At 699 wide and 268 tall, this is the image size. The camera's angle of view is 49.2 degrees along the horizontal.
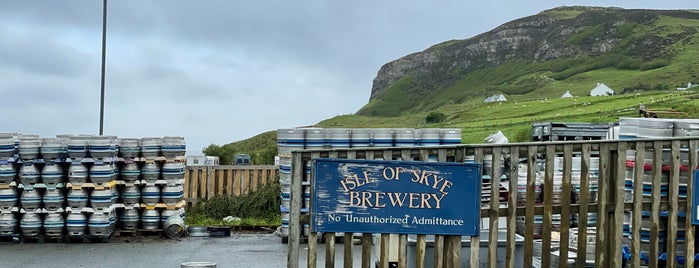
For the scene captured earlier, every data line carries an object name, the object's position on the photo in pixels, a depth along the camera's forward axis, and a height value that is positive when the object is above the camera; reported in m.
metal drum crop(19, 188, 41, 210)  15.88 -1.12
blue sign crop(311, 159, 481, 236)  7.51 -0.45
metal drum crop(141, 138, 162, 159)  16.62 +0.01
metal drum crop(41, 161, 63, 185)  15.87 -0.57
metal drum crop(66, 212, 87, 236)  15.91 -1.61
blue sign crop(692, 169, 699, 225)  8.43 -0.45
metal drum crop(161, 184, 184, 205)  16.75 -1.02
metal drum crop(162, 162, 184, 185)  16.69 -0.53
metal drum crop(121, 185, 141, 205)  16.69 -1.03
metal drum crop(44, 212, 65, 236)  15.95 -1.64
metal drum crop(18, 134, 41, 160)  15.93 -0.06
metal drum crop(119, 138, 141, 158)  16.66 +0.00
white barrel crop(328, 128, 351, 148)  15.93 +0.27
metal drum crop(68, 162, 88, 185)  15.87 -0.56
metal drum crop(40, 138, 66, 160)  15.95 -0.05
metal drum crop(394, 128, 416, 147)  16.14 +0.30
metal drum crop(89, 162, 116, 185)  15.95 -0.55
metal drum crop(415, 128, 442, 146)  16.12 +0.34
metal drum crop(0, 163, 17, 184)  15.99 -0.59
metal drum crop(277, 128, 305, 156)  15.94 +0.21
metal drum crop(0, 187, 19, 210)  16.00 -1.12
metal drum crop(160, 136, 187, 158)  16.72 +0.02
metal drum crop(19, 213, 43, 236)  15.93 -1.65
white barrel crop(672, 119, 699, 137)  9.41 +0.37
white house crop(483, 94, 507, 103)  146.24 +11.00
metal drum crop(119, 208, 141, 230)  16.78 -1.57
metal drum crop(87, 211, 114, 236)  16.00 -1.61
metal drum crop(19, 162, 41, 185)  15.88 -0.60
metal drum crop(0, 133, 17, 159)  15.98 -0.02
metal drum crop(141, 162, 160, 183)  16.62 -0.51
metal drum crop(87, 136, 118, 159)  15.94 -0.01
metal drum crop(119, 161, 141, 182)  16.62 -0.54
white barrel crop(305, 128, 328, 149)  15.91 +0.26
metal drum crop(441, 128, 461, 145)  16.14 +0.36
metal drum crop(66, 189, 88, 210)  15.91 -1.08
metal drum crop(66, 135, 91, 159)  15.94 -0.02
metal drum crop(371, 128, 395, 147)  16.09 +0.31
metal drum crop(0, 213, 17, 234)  16.05 -1.65
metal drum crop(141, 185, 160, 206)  16.67 -1.02
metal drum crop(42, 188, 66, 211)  15.90 -1.11
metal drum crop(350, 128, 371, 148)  16.08 +0.28
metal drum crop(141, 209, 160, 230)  16.77 -1.57
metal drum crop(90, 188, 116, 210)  15.91 -1.08
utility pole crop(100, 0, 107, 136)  21.52 +3.30
